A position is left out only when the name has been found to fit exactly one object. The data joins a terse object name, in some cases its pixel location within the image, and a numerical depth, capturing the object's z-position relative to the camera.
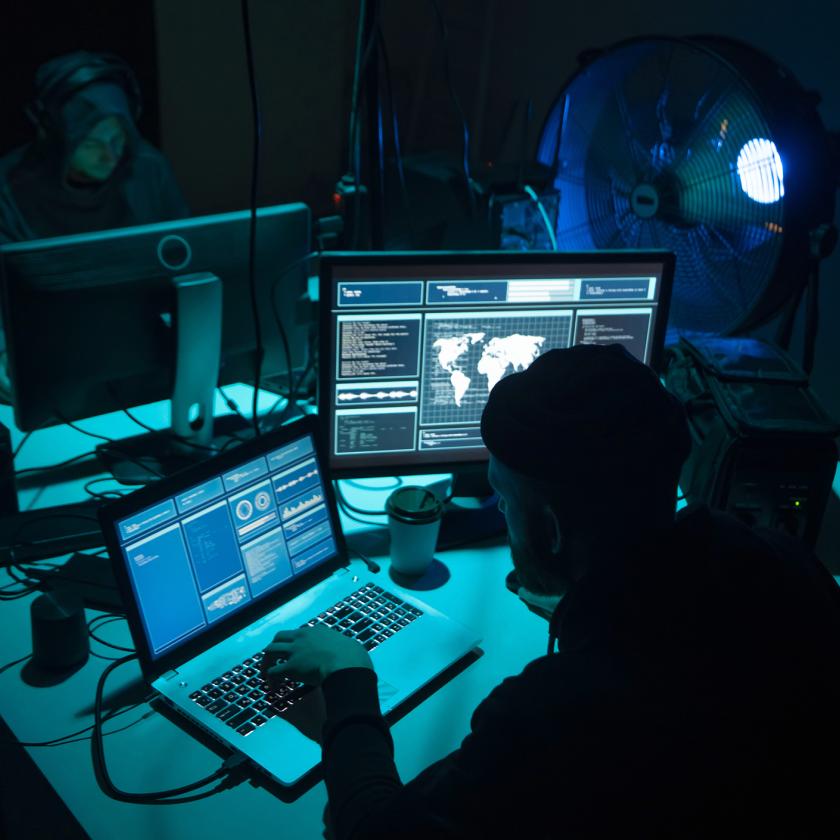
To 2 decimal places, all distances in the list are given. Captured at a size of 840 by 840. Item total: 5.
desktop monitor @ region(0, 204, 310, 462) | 1.47
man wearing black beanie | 0.77
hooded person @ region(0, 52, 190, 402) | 2.82
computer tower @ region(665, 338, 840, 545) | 1.45
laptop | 1.13
